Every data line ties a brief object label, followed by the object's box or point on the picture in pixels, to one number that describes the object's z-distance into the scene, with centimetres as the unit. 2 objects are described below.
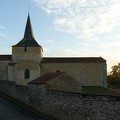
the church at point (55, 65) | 3004
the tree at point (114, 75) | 3743
